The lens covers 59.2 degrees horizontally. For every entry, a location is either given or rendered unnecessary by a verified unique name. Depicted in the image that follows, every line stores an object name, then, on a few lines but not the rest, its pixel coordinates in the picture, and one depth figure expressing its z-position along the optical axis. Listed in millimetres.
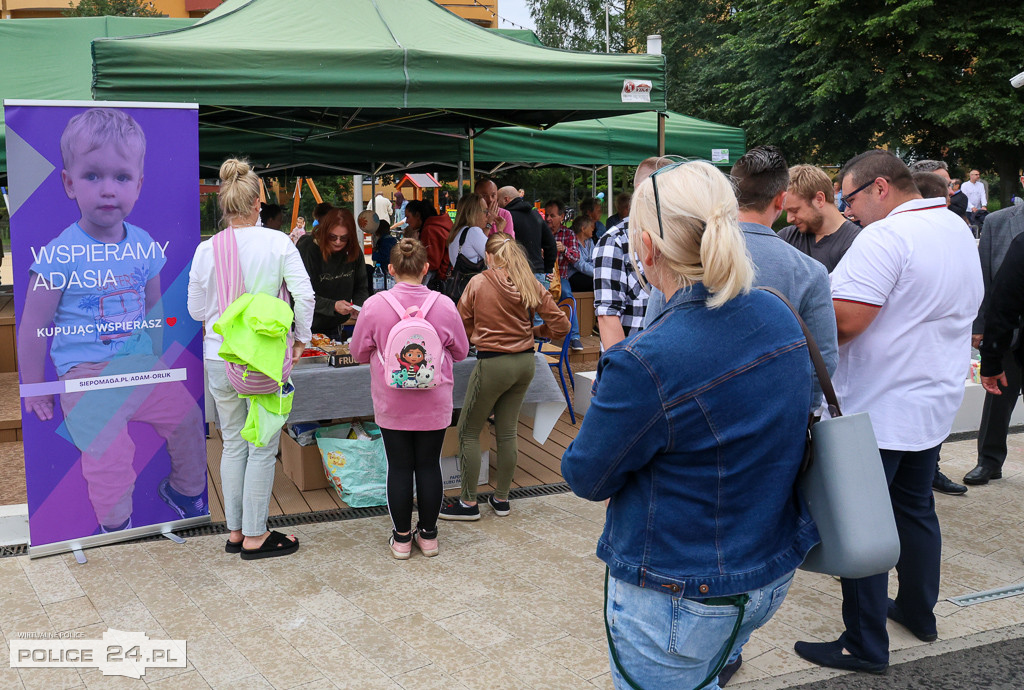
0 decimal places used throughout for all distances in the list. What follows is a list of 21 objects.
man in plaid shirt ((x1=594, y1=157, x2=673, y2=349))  4418
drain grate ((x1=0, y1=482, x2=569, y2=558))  4648
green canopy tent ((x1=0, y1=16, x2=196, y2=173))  7340
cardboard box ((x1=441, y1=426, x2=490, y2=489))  5367
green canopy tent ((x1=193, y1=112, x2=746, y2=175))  8773
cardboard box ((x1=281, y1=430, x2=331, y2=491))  5289
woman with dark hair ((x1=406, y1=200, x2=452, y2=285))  8203
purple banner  4117
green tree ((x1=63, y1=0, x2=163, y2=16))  22594
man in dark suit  5504
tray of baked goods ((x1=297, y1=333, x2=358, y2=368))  5168
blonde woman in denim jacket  1650
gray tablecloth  4984
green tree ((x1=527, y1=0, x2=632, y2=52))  40500
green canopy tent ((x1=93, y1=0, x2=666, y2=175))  4500
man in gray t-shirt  4375
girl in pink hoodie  4293
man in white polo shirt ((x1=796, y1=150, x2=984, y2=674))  3215
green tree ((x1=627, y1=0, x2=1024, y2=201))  21547
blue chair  6855
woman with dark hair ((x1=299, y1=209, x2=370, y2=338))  6090
